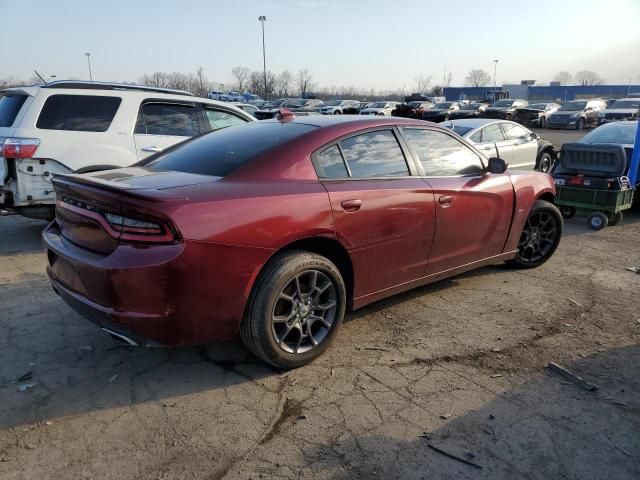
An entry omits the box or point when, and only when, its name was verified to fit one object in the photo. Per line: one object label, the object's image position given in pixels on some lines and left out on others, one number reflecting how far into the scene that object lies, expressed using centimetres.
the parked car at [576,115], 3102
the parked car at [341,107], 3562
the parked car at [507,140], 1010
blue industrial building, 7506
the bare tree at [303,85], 9597
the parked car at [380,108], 3519
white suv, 569
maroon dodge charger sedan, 273
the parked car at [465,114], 2853
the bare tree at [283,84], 9100
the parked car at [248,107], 1634
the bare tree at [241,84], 8862
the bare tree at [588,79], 12921
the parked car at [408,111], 2775
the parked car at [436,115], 2720
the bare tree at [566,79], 13914
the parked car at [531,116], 3234
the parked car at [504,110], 2976
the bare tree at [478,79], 12835
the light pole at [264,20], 6306
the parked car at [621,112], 2848
